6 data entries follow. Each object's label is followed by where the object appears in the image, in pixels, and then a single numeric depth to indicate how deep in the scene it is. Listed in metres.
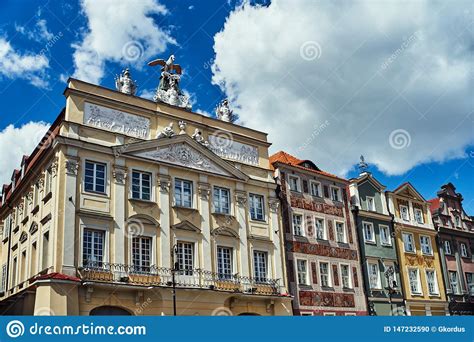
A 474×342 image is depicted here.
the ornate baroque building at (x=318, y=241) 32.41
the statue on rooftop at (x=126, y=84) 29.33
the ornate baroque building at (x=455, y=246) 41.78
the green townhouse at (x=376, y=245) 35.91
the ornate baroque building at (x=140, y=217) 24.39
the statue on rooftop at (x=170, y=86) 31.15
